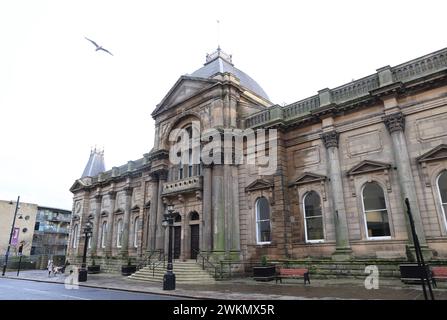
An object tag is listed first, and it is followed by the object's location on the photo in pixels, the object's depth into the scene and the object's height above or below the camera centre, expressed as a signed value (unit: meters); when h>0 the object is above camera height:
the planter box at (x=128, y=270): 26.20 -1.49
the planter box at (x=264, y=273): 18.06 -1.37
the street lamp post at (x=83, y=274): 21.33 -1.42
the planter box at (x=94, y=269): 30.05 -1.55
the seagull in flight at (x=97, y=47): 15.87 +10.26
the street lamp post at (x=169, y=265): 15.55 -0.72
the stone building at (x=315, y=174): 16.36 +4.61
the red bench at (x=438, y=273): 13.08 -1.14
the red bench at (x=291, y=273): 16.56 -1.29
